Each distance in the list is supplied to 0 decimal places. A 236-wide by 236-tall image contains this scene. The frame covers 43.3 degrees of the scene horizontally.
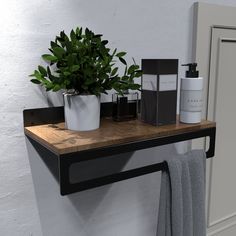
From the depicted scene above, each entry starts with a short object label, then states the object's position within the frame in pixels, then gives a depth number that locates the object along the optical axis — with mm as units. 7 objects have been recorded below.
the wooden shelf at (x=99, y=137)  591
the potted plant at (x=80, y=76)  665
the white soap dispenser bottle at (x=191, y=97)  765
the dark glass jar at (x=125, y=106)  802
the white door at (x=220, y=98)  1043
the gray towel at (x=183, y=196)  771
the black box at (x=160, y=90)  725
